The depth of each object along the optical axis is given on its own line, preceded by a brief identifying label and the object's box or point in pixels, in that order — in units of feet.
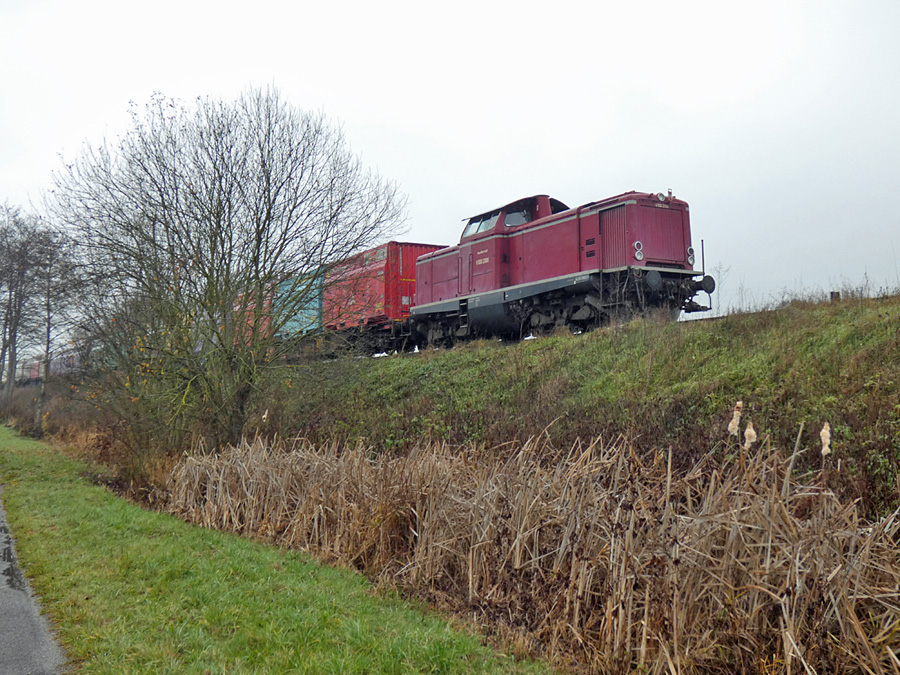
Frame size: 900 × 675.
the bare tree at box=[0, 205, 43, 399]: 79.30
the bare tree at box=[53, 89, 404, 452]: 43.42
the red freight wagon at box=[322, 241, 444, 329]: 45.85
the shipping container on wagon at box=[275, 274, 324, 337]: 45.52
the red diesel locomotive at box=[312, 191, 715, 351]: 46.52
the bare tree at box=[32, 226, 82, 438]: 43.70
